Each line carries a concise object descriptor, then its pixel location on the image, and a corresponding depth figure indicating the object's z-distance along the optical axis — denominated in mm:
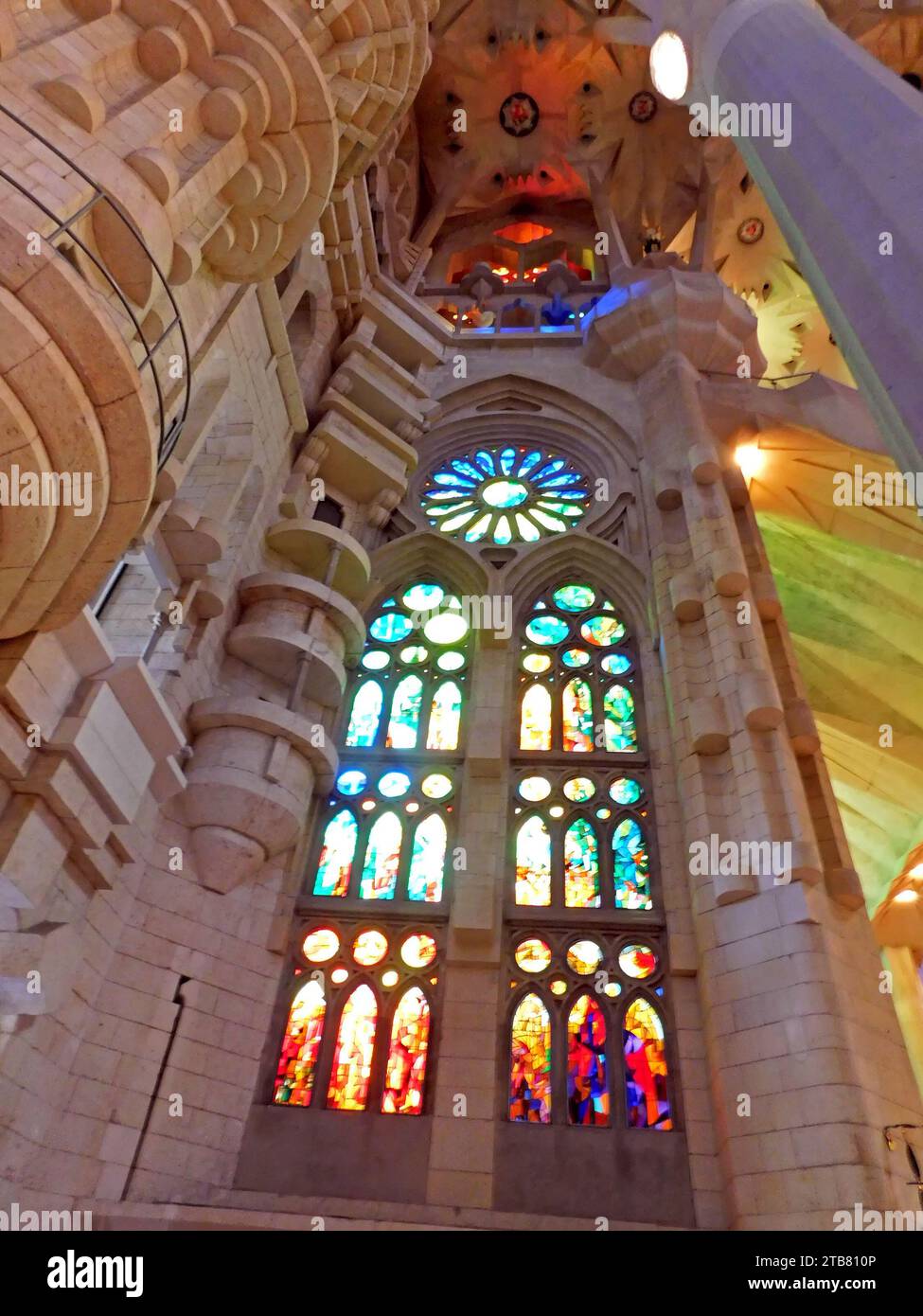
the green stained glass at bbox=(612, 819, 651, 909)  8750
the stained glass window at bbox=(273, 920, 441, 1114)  7637
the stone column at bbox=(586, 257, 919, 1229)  6477
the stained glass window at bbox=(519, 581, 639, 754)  10234
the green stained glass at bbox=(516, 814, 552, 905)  8875
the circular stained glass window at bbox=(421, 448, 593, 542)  12875
